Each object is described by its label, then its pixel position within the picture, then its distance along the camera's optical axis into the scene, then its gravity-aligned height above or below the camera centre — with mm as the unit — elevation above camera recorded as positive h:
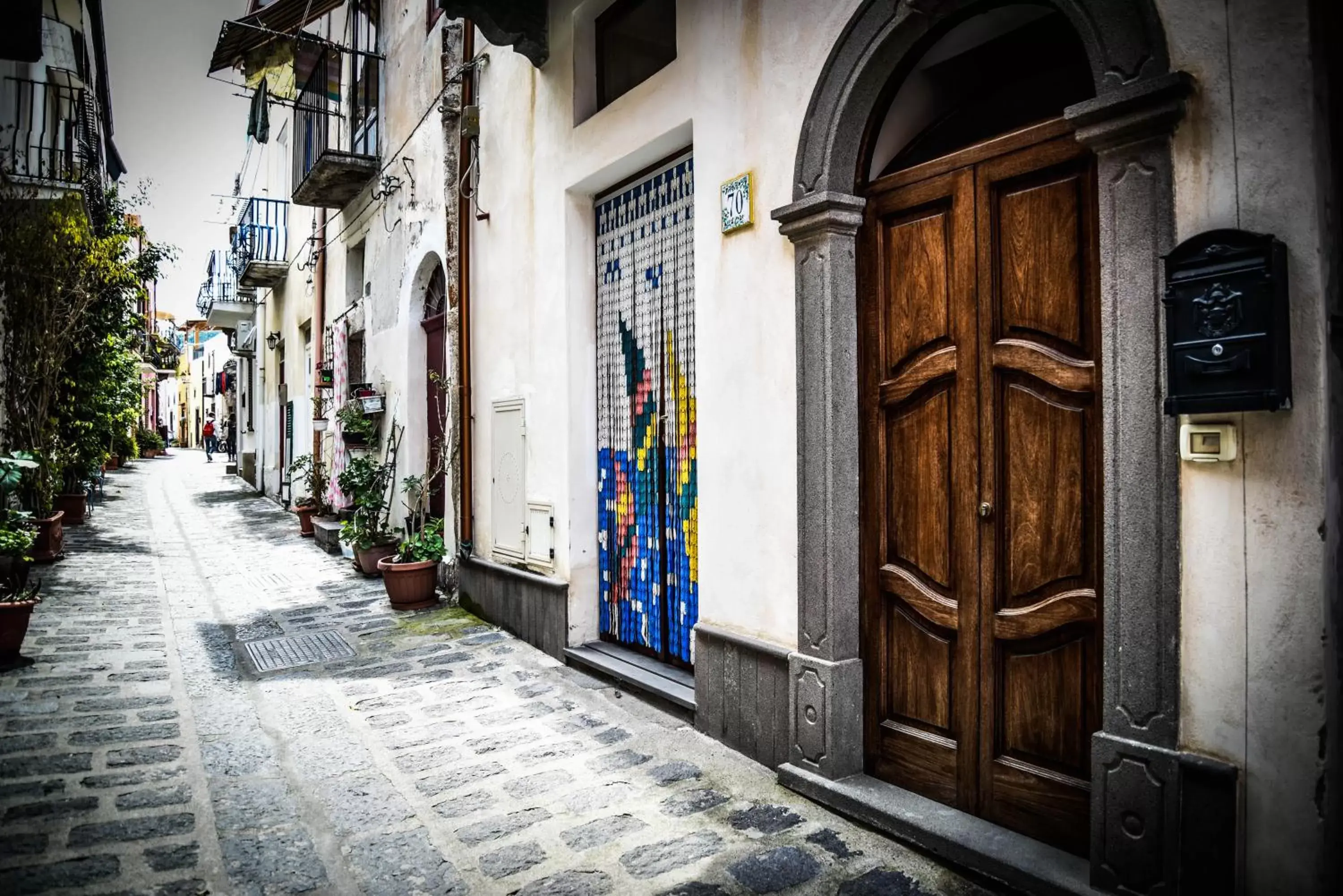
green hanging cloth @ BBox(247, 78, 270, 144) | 12898 +5251
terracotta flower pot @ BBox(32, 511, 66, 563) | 9047 -952
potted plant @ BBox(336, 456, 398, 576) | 9055 -700
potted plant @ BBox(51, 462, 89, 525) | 11812 -626
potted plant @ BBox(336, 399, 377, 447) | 10181 +288
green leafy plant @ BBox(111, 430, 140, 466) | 13007 +151
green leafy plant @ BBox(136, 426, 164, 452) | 28984 +521
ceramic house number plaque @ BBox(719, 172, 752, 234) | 4172 +1229
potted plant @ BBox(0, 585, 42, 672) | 5523 -1139
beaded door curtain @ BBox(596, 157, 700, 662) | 5031 +214
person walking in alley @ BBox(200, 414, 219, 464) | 35938 +610
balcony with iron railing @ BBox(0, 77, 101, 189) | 9820 +4089
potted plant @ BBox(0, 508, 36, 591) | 6234 -693
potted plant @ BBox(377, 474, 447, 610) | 7566 -1056
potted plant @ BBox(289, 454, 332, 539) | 12305 -702
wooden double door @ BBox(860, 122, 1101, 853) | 2971 -141
